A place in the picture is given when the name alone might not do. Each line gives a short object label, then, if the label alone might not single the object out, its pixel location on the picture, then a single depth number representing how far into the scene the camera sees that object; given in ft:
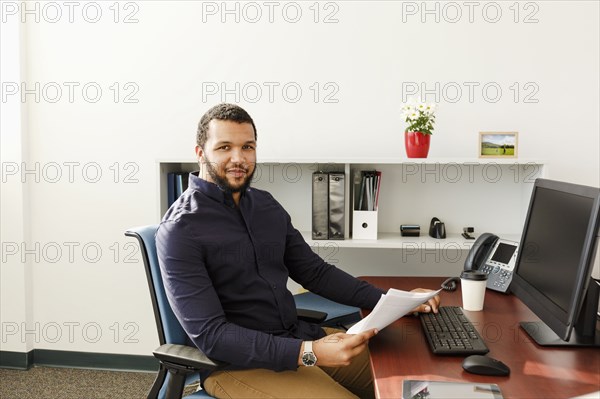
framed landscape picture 9.31
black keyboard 5.16
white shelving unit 9.86
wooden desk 4.46
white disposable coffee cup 6.59
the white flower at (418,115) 9.14
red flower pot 9.13
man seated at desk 5.52
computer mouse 4.66
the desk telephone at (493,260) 7.42
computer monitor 4.77
